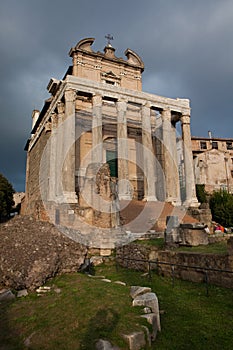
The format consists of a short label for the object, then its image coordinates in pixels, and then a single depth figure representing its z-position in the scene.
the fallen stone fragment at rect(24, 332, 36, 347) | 4.40
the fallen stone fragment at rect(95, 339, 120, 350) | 3.94
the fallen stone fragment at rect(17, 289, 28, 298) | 6.89
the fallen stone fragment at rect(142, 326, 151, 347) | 4.29
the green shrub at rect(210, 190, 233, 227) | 24.67
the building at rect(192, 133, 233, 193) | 35.25
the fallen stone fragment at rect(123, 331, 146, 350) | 4.11
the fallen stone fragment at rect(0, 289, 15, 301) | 6.65
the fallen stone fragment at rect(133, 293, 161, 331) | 5.10
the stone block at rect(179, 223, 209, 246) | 10.22
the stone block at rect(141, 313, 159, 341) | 4.63
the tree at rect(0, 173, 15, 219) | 25.68
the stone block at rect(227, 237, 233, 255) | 7.05
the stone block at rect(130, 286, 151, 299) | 6.03
